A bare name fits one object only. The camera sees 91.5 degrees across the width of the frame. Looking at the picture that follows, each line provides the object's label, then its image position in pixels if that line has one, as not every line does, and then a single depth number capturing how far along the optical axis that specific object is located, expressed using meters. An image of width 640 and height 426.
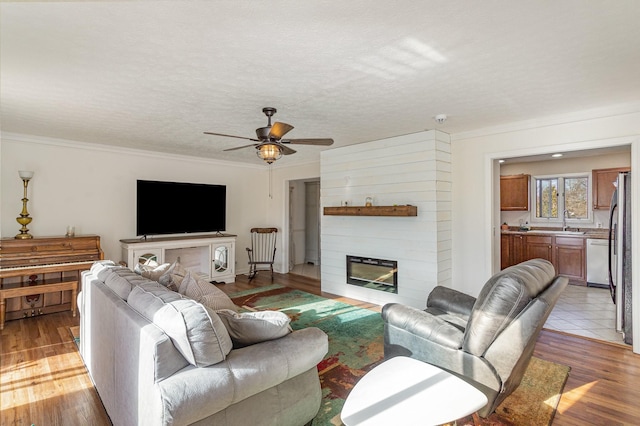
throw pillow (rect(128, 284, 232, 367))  1.51
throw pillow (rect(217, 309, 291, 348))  1.80
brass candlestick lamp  4.20
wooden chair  6.97
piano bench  3.79
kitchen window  5.99
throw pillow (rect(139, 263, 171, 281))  2.68
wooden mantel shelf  4.26
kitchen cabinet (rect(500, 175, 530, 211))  6.50
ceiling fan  3.09
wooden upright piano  3.98
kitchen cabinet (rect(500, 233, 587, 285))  5.64
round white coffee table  1.33
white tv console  5.16
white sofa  1.43
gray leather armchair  1.80
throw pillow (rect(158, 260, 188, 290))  2.43
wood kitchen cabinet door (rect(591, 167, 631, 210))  5.49
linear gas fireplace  4.67
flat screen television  5.38
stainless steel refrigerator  3.34
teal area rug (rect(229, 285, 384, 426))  2.44
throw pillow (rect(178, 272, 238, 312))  2.27
